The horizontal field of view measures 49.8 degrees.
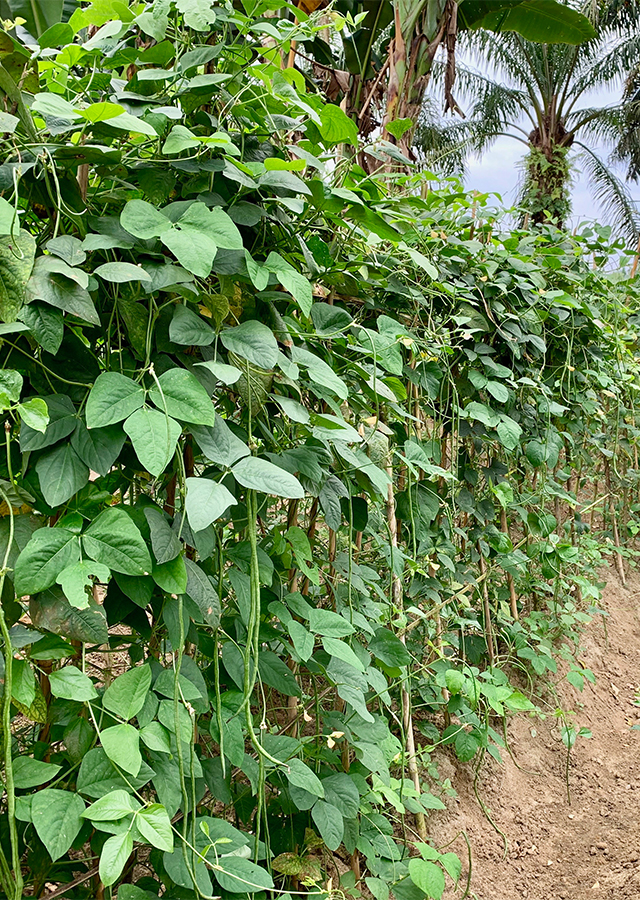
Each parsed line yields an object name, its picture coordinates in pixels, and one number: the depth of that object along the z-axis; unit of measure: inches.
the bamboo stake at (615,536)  147.5
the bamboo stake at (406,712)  67.6
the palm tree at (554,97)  394.6
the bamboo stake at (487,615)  91.7
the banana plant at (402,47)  98.0
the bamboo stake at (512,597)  99.3
